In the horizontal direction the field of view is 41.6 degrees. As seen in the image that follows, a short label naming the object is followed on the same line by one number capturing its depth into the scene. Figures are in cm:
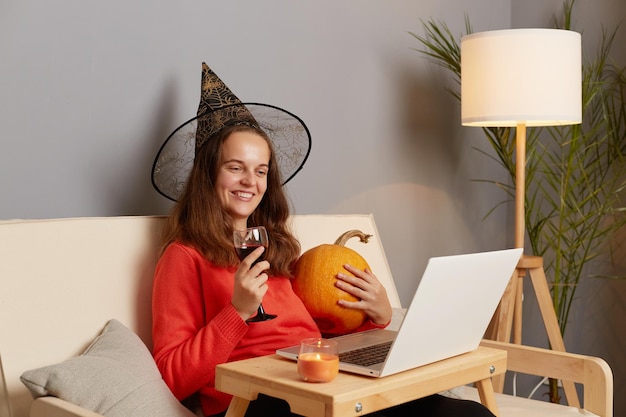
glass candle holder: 139
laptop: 143
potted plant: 327
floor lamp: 272
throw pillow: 155
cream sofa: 163
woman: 173
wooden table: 135
